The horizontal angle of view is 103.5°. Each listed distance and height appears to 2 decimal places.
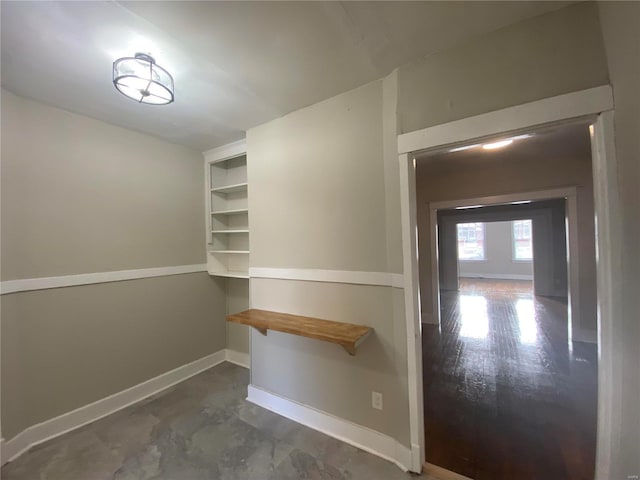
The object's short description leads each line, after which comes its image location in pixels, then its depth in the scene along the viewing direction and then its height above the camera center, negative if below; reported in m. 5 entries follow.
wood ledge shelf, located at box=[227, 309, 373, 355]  1.57 -0.58
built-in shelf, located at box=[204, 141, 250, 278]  2.92 +0.39
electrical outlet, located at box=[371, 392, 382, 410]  1.68 -1.05
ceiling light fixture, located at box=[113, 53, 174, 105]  1.37 +0.98
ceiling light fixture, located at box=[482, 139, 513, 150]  2.78 +1.07
